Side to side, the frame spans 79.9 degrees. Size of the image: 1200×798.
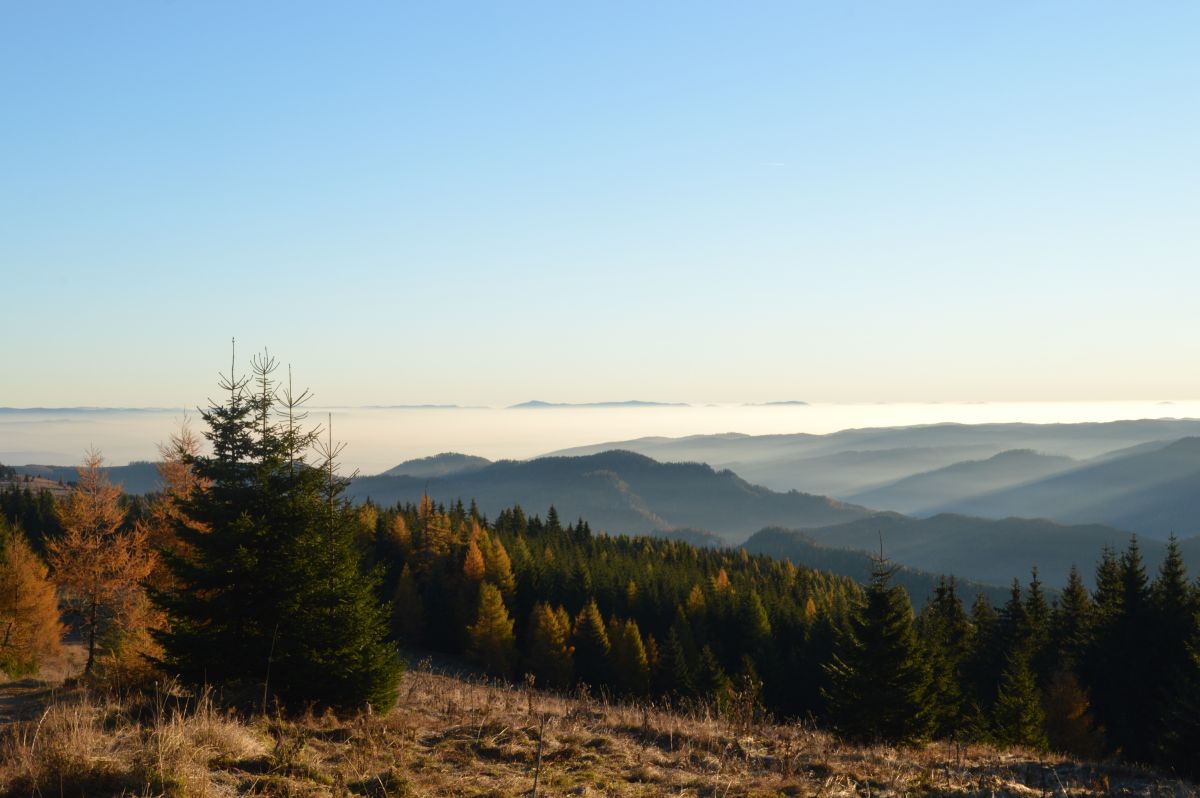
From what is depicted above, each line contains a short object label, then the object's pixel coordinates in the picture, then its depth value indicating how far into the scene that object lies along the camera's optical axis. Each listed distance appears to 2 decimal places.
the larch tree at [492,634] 57.88
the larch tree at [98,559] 29.80
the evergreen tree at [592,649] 61.88
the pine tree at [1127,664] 40.91
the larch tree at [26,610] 34.69
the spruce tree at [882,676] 24.00
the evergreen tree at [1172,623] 37.62
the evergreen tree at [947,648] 28.66
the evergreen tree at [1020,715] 31.97
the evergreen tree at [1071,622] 47.41
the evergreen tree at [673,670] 56.34
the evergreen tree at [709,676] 53.97
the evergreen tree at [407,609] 65.00
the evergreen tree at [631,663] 59.59
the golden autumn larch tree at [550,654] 59.12
